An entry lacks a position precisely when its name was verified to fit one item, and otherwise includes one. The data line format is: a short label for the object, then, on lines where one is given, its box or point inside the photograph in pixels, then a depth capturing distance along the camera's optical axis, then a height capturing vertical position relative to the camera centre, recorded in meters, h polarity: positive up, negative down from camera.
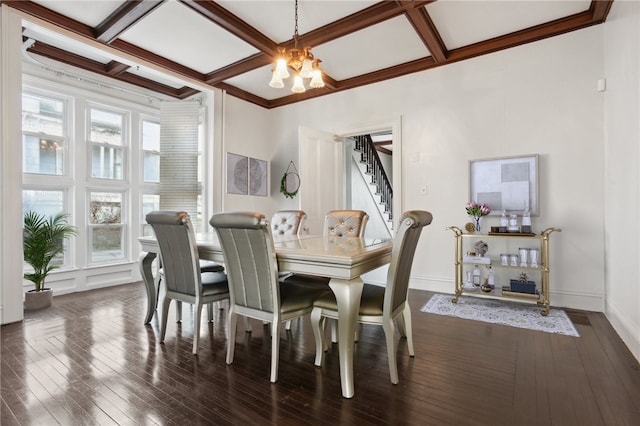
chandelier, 2.53 +1.19
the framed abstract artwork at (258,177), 5.27 +0.59
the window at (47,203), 3.72 +0.12
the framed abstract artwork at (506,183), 3.39 +0.31
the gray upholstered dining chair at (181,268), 2.23 -0.41
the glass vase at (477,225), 3.47 -0.15
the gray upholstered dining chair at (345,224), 3.10 -0.12
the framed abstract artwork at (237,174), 4.94 +0.61
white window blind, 4.79 +0.86
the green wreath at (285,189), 5.03 +0.37
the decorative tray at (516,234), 3.12 -0.23
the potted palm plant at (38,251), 3.31 -0.41
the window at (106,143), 4.27 +0.96
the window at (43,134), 3.72 +0.94
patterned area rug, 2.73 -0.99
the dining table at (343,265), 1.71 -0.31
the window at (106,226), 4.28 -0.19
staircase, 6.59 +0.87
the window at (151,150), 4.80 +0.95
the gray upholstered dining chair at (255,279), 1.83 -0.41
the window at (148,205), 4.75 +0.11
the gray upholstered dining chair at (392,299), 1.79 -0.54
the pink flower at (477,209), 3.42 +0.02
